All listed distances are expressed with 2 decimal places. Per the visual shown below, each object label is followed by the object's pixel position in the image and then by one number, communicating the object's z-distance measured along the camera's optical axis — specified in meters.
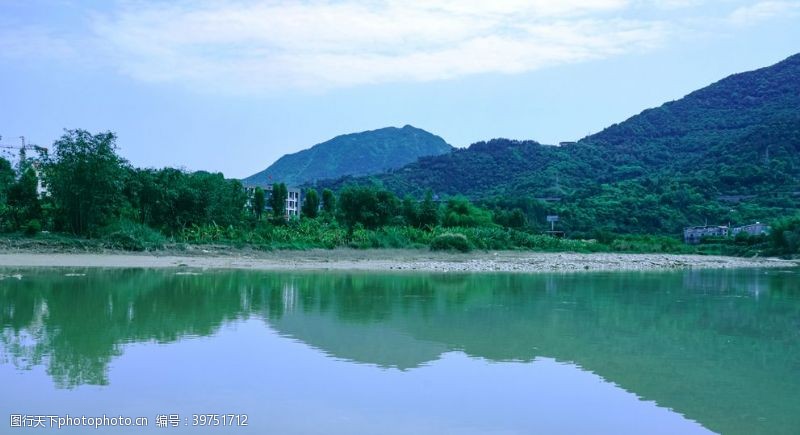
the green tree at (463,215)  58.66
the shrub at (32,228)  34.88
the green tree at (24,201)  36.78
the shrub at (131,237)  33.62
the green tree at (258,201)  55.34
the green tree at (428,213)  54.02
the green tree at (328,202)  63.41
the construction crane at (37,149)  41.61
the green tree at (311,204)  58.56
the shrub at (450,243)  43.56
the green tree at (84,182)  36.56
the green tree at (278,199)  58.63
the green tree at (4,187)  35.62
